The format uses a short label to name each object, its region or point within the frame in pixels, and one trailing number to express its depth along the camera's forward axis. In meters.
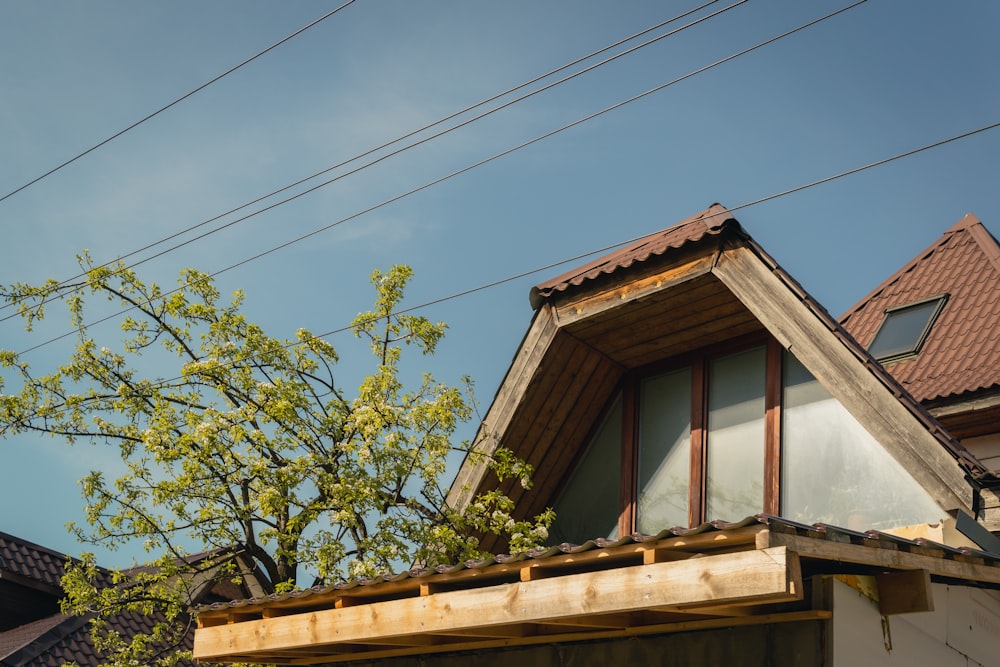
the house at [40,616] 18.03
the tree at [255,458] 10.67
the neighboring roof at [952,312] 10.04
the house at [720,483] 5.64
